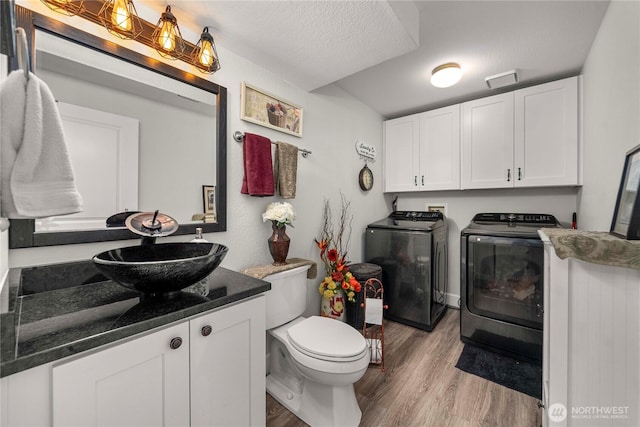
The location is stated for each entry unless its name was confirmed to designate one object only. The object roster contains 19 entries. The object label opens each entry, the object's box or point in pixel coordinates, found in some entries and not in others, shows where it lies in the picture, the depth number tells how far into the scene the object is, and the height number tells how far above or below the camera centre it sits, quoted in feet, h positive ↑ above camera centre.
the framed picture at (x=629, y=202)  3.01 +0.15
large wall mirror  3.44 +1.34
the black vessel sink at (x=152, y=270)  2.68 -0.64
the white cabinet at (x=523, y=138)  6.88 +2.25
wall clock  9.00 +1.26
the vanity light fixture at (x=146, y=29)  3.45 +2.81
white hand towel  2.08 +0.52
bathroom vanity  2.04 -1.35
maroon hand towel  5.41 +1.01
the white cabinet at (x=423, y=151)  8.73 +2.29
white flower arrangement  5.56 -0.02
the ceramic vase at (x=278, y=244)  5.65 -0.69
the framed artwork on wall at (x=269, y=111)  5.55 +2.43
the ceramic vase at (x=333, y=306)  6.95 -2.56
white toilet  4.34 -2.57
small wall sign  8.95 +2.28
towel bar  5.39 +1.66
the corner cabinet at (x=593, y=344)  2.86 -1.55
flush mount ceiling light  6.60 +3.68
